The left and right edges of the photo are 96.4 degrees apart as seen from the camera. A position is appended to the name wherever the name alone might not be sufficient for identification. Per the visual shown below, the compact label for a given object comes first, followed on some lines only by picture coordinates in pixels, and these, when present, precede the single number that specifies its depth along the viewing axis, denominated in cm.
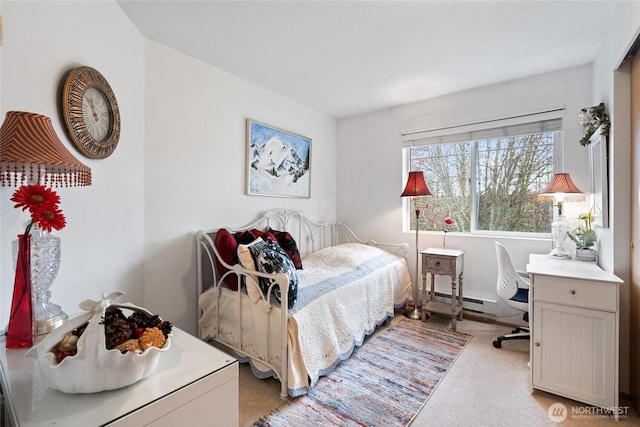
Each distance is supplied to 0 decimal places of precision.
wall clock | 146
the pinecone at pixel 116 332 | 83
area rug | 163
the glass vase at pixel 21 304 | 104
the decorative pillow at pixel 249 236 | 249
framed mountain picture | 287
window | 282
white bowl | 76
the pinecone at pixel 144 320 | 95
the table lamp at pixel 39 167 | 102
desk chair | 230
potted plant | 220
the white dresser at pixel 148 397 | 74
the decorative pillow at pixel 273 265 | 190
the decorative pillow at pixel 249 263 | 198
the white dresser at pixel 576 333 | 161
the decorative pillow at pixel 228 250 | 216
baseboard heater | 295
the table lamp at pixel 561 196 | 233
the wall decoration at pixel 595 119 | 196
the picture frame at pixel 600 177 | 193
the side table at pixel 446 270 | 280
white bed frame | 177
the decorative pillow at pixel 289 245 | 269
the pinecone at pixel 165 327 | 94
